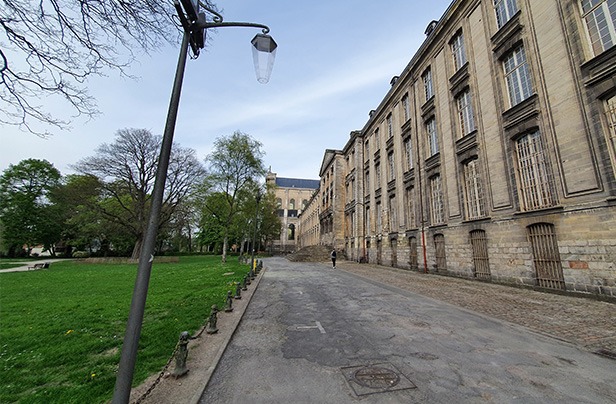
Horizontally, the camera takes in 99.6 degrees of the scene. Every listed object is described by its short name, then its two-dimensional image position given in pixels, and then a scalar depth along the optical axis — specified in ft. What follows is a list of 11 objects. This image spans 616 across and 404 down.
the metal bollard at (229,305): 23.60
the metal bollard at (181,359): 11.60
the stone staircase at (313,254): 113.91
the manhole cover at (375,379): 10.73
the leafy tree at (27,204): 120.06
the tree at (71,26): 10.50
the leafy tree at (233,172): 83.30
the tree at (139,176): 85.44
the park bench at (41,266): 79.61
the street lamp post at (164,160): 8.07
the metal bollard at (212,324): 17.80
